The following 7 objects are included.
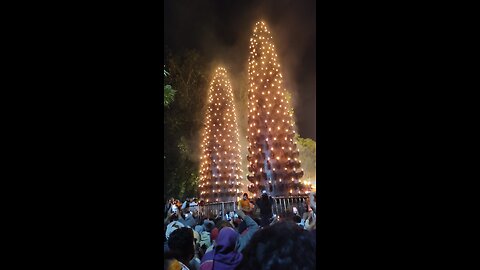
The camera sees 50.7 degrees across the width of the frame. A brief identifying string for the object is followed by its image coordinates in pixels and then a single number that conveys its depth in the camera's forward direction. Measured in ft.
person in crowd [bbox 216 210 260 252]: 11.36
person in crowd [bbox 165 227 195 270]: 11.46
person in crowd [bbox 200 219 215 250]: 11.75
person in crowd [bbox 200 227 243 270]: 11.04
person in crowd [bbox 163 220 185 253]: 11.79
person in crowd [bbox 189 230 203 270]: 11.54
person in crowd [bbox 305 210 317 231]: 11.76
